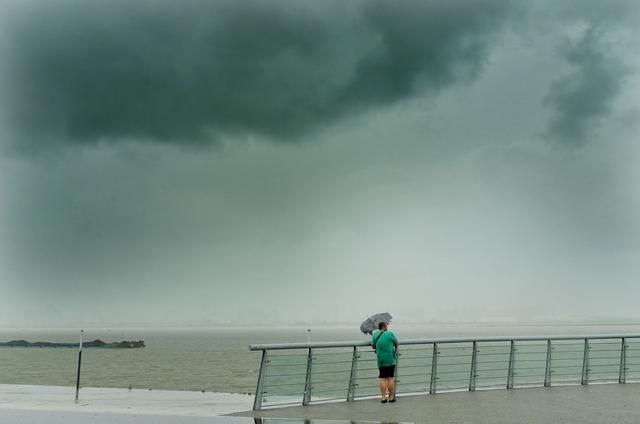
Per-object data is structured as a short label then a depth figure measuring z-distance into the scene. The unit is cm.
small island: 16888
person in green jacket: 1302
